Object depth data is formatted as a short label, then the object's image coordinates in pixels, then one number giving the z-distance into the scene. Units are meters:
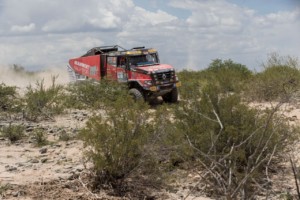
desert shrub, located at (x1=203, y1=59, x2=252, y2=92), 16.33
